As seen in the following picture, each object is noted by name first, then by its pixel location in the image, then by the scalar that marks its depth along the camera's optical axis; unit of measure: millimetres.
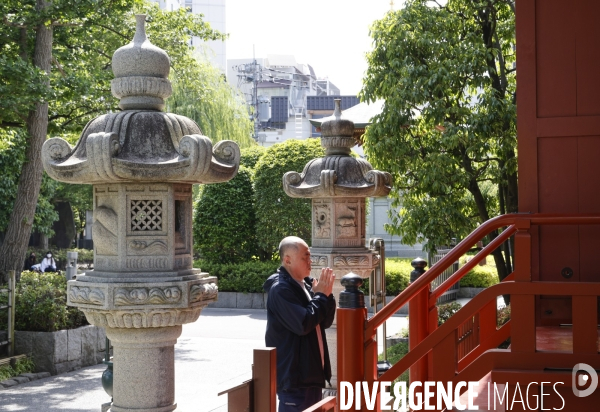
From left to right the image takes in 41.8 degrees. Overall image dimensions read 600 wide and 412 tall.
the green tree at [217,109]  27750
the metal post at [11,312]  12047
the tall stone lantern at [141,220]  5453
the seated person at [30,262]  28484
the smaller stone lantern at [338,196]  9883
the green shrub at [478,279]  21391
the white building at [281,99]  61531
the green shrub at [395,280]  20234
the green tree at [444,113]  11117
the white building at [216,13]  78500
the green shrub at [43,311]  12367
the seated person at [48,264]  25798
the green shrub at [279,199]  21750
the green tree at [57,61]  13047
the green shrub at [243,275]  20859
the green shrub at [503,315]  11602
